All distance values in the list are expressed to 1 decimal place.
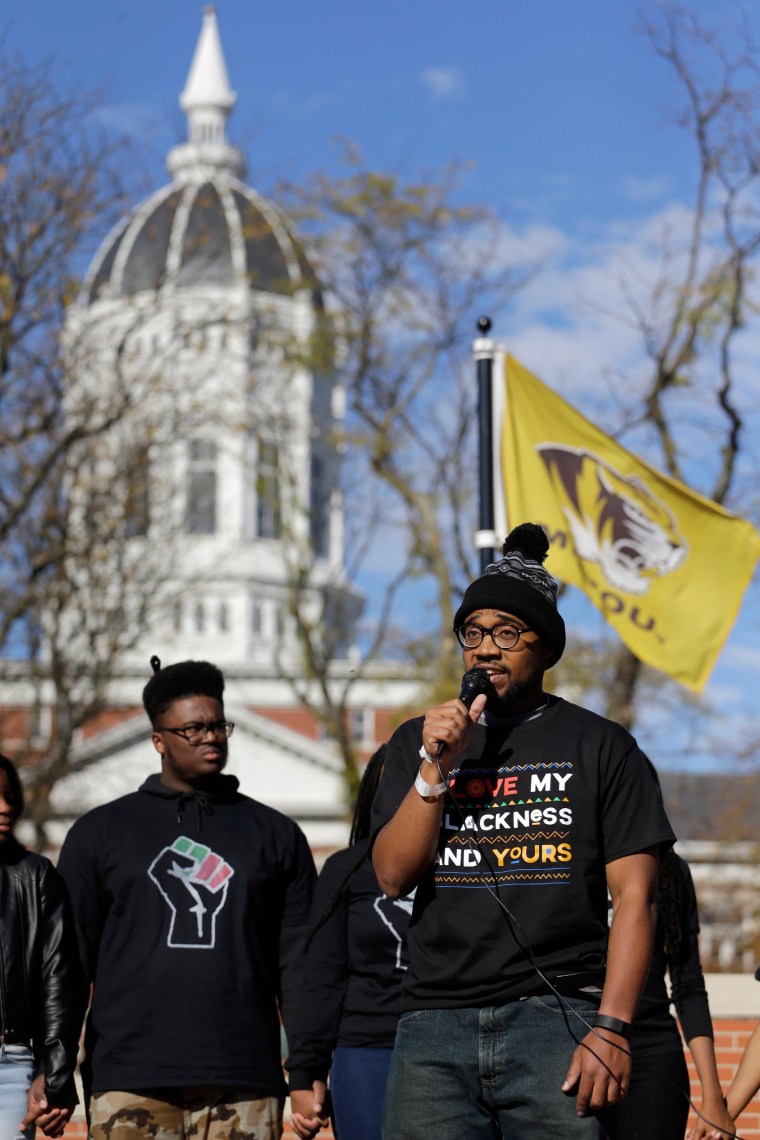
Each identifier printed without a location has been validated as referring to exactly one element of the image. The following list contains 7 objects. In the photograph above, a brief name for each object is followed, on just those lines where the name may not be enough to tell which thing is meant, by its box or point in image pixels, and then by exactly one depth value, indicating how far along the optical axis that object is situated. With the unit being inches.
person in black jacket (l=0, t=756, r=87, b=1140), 205.2
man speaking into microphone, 150.9
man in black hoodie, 209.0
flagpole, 361.7
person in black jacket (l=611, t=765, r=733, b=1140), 207.0
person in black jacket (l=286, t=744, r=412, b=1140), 209.2
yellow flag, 402.0
